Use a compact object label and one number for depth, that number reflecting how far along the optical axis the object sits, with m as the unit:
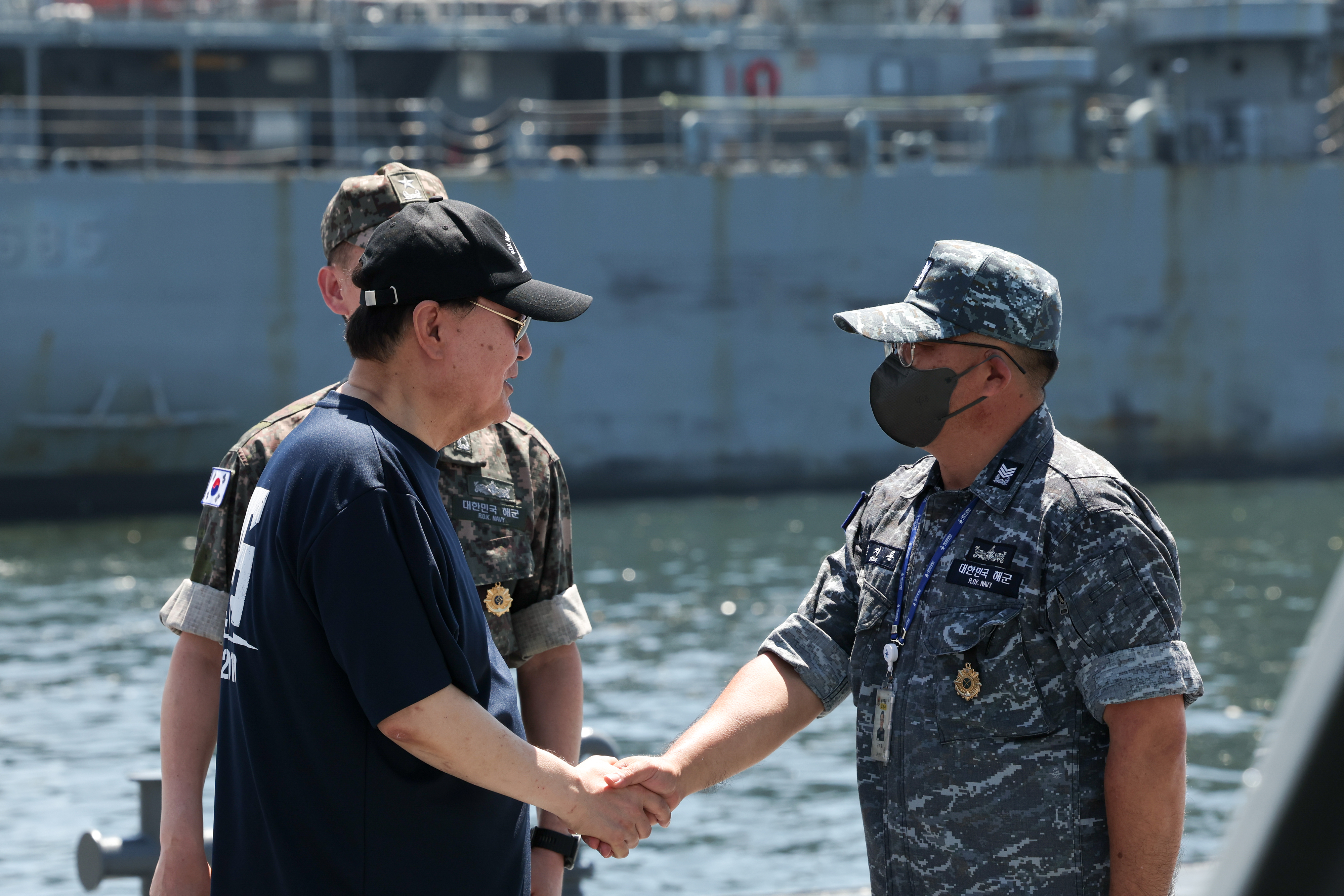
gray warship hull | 34.91
